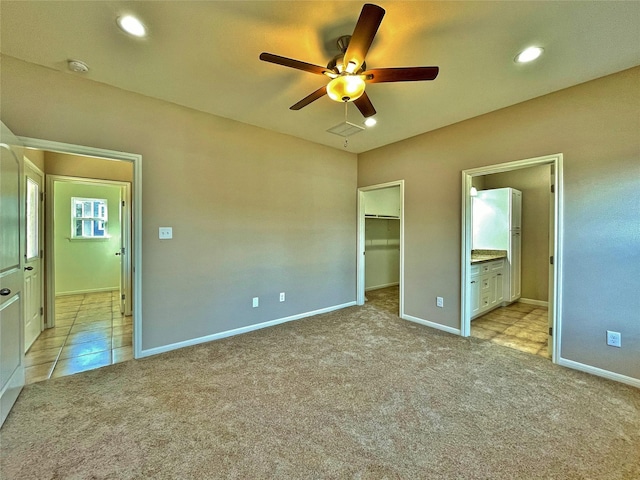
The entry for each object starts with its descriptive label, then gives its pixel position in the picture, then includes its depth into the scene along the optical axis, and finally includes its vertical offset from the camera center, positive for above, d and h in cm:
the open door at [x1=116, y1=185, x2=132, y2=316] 390 -22
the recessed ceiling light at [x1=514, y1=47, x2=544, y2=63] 200 +143
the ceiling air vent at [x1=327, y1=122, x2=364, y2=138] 293 +126
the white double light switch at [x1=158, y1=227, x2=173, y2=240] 285 +6
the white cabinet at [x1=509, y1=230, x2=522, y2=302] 465 -50
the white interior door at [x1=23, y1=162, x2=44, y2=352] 293 -23
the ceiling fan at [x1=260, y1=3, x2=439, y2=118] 145 +111
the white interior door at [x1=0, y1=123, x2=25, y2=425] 182 -30
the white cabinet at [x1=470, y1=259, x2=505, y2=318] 378 -74
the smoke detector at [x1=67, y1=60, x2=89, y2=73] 218 +145
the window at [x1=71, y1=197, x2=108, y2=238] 556 +44
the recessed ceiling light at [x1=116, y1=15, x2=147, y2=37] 175 +145
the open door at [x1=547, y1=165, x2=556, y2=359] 264 -21
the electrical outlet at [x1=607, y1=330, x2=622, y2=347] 232 -89
